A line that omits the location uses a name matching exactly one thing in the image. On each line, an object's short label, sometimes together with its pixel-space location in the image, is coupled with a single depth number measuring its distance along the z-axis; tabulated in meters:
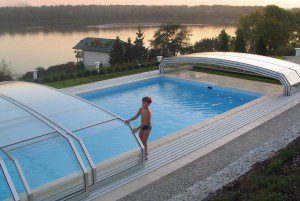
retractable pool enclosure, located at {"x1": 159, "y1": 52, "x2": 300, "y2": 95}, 14.65
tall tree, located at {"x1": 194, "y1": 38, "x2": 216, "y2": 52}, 48.16
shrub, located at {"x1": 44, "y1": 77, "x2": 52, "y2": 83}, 18.37
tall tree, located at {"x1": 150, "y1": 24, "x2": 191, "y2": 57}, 44.75
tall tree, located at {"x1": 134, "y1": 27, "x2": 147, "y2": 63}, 36.78
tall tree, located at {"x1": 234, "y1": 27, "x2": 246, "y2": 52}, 25.91
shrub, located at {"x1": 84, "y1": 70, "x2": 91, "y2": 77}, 19.58
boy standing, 7.99
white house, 51.26
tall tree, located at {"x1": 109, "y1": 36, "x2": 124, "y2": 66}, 35.06
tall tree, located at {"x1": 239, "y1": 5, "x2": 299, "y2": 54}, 41.22
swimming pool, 6.33
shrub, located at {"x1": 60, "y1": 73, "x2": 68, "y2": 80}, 18.80
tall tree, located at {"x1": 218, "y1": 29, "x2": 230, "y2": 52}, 25.81
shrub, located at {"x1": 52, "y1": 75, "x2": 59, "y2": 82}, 18.40
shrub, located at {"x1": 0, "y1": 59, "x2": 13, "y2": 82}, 20.78
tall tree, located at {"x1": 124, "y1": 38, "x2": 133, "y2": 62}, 36.09
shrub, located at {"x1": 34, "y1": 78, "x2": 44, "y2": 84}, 18.04
